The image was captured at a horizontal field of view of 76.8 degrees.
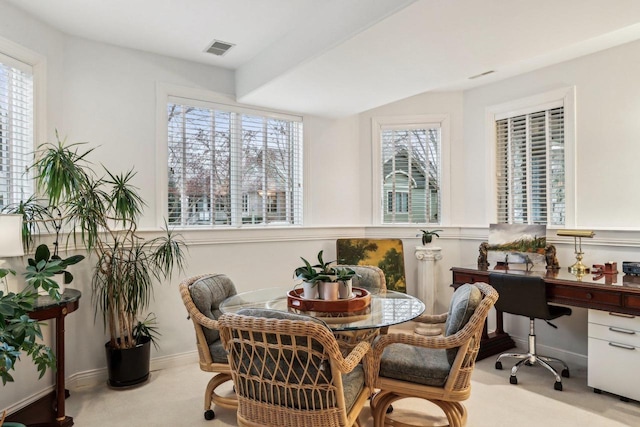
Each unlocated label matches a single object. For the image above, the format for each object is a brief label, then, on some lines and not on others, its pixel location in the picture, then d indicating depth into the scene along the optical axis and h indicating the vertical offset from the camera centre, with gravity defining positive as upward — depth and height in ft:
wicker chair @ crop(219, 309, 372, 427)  5.48 -2.27
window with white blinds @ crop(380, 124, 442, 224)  15.43 +1.37
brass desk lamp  10.65 -1.20
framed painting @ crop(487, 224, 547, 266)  11.78 -1.08
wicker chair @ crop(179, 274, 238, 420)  8.23 -2.56
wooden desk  8.94 -1.94
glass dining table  6.90 -1.98
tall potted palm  9.00 -1.03
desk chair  10.15 -2.49
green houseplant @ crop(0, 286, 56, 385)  5.08 -1.62
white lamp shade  7.25 -0.44
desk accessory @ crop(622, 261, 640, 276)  9.98 -1.51
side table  7.89 -3.36
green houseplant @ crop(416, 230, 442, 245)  14.26 -0.97
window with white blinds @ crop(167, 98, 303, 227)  12.51 +1.46
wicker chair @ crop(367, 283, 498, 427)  6.93 -2.79
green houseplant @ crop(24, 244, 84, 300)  6.82 -1.08
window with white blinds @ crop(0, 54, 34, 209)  9.20 +1.91
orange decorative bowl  7.52 -1.81
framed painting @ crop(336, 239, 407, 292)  14.37 -1.66
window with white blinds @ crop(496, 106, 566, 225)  12.49 +1.31
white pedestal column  14.40 -2.49
